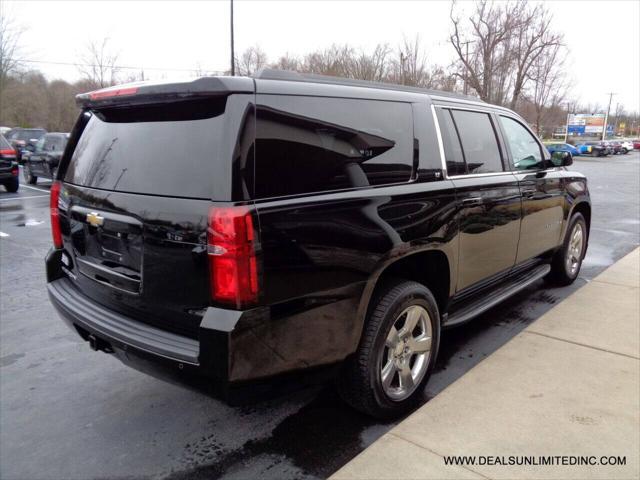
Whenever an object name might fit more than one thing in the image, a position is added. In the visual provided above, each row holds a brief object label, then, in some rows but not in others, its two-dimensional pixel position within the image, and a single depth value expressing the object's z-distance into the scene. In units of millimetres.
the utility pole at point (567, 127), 62931
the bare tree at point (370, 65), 32781
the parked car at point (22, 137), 22094
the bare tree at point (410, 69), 31891
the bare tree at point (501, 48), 34781
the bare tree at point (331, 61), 32781
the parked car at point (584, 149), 46159
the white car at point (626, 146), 52300
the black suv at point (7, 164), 13242
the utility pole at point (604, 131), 63369
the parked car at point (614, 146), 48125
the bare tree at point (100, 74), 39469
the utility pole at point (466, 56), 35484
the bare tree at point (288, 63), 36019
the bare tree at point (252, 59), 39219
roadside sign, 64419
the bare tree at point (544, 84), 38000
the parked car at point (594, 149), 46250
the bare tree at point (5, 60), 38681
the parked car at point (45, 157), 14348
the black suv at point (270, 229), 2156
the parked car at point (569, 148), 38672
